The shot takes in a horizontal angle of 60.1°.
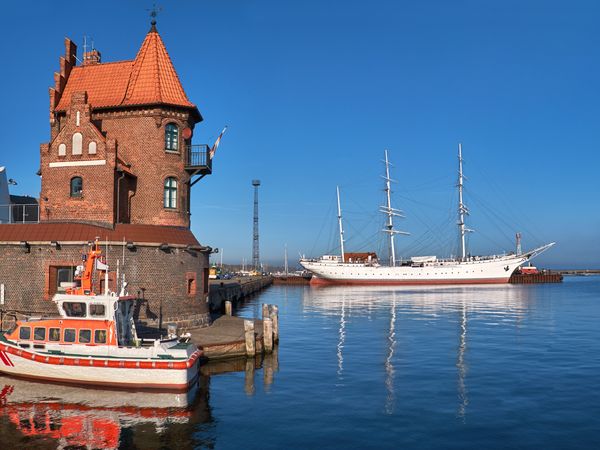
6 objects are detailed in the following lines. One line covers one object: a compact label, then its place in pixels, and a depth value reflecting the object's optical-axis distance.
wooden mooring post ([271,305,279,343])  33.51
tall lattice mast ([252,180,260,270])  129.88
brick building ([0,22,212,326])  28.73
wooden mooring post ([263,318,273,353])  29.94
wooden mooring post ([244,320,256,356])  27.61
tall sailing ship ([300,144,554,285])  113.25
